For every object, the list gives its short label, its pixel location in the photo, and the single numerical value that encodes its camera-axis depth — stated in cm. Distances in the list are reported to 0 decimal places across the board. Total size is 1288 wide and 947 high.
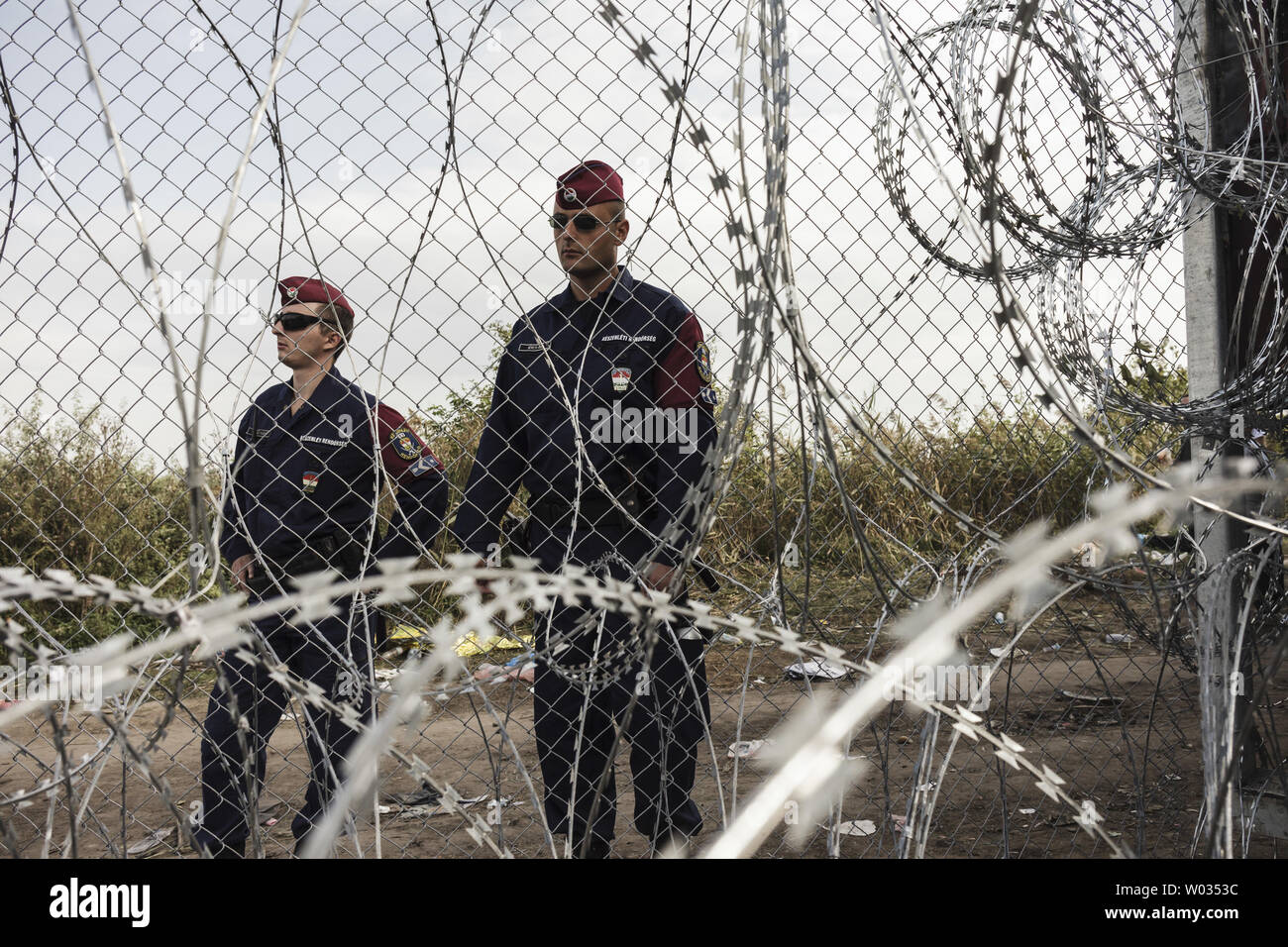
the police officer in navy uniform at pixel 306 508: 289
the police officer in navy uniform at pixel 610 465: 273
